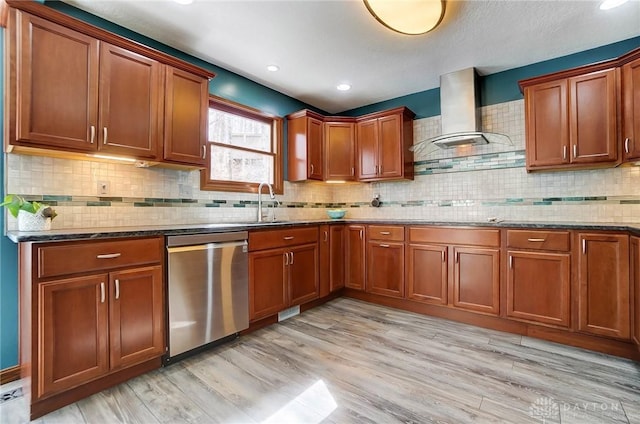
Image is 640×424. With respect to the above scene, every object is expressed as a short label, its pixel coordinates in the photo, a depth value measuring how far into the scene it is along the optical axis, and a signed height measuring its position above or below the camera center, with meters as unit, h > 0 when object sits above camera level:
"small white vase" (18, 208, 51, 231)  1.76 -0.04
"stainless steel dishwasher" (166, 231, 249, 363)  2.09 -0.58
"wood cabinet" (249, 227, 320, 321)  2.68 -0.56
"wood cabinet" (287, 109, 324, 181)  3.75 +0.86
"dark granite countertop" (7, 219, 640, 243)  1.57 -0.12
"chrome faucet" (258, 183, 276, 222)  3.31 +0.18
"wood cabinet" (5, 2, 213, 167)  1.72 +0.82
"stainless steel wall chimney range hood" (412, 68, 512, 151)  3.15 +1.08
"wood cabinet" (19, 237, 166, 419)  1.55 -0.59
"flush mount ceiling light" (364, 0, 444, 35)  1.81 +1.26
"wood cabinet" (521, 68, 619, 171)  2.47 +0.81
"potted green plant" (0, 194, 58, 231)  1.71 +0.01
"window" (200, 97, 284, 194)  3.10 +0.73
